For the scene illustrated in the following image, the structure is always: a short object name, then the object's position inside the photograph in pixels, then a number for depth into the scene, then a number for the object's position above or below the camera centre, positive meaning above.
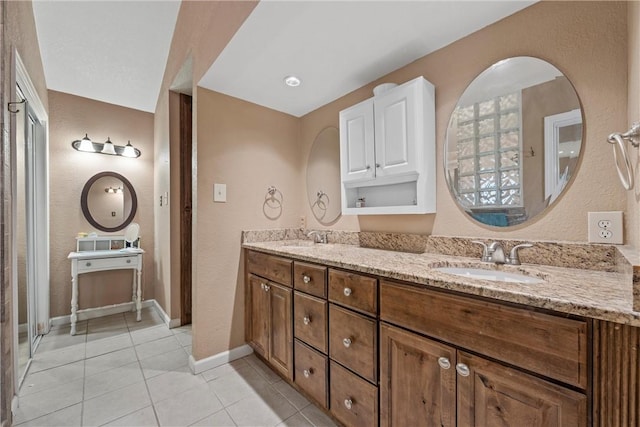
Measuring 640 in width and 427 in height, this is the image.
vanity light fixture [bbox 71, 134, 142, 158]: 2.91 +0.76
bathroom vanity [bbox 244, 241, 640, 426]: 0.63 -0.43
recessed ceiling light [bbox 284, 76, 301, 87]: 1.83 +0.93
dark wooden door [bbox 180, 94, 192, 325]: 2.69 +0.08
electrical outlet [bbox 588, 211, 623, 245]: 1.00 -0.07
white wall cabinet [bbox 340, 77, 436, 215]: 1.46 +0.37
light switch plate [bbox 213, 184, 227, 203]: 1.96 +0.15
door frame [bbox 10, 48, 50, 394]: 2.20 +0.06
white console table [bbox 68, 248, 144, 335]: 2.60 -0.53
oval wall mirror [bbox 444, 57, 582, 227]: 1.14 +0.33
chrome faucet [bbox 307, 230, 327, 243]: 2.18 -0.20
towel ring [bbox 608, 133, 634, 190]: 0.82 +0.15
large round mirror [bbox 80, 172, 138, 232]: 3.01 +0.14
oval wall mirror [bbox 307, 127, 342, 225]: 2.16 +0.31
